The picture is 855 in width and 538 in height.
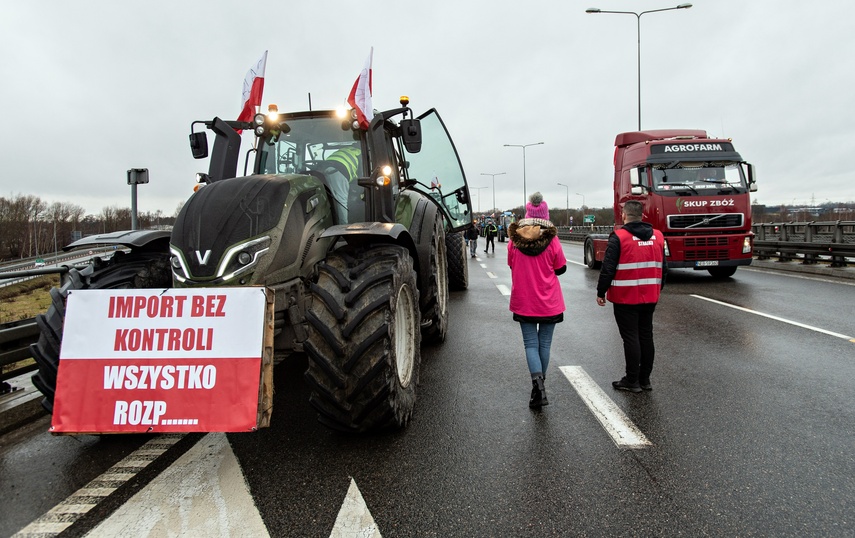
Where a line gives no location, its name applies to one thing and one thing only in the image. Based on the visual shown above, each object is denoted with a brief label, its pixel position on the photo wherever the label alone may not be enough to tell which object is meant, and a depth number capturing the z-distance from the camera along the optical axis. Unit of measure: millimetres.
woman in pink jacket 4312
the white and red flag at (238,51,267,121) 4707
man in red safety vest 4605
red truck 11219
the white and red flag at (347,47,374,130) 4520
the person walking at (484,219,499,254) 28831
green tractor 3141
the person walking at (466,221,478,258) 21203
